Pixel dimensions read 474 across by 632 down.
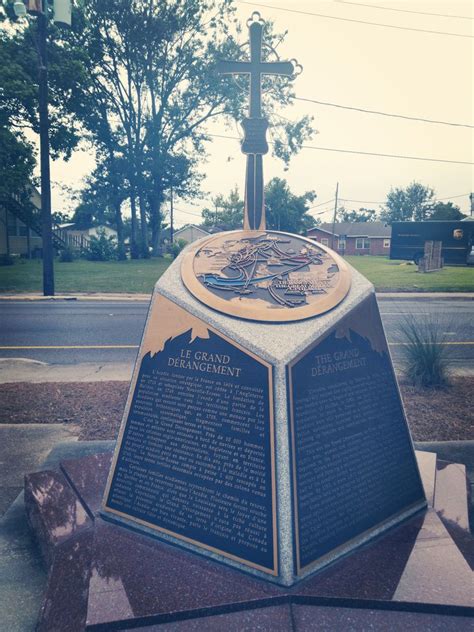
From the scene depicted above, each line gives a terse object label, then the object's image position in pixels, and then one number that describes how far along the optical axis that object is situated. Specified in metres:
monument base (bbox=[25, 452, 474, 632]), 2.05
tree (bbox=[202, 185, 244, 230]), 41.59
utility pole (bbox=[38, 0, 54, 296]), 12.92
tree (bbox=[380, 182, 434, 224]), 70.03
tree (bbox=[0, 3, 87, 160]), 17.55
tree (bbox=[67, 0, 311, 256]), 25.23
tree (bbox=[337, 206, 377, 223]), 76.19
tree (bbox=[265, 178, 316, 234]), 35.06
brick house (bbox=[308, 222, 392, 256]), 48.78
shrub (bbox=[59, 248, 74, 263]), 28.95
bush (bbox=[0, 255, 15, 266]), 24.91
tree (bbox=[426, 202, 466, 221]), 45.12
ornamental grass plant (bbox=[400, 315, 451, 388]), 5.68
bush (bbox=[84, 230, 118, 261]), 31.16
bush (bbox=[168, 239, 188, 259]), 31.27
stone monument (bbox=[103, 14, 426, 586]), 2.38
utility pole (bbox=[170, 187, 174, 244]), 47.12
